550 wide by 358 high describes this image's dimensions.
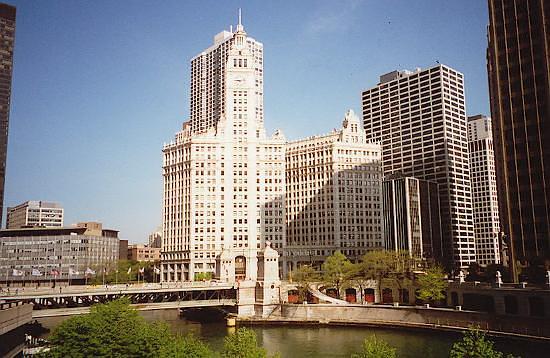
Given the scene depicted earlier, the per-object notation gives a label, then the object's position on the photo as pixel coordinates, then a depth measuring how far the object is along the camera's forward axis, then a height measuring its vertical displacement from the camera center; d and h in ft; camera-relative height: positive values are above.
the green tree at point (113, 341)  196.95 -27.12
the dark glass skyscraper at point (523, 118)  439.63 +113.52
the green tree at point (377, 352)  171.32 -28.71
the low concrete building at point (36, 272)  386.28 -3.03
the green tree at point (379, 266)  528.22 -5.55
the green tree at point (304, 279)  506.48 -16.25
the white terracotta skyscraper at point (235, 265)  572.92 -1.27
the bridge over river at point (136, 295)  349.61 -22.64
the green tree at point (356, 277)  527.81 -16.12
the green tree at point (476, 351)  165.78 -27.87
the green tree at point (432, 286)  424.46 -21.18
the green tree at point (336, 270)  528.63 -8.74
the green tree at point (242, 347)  192.03 -29.49
